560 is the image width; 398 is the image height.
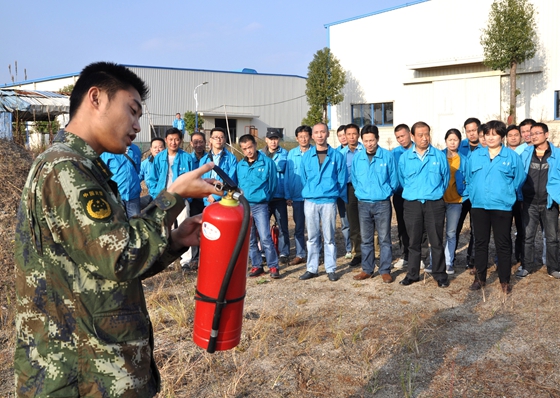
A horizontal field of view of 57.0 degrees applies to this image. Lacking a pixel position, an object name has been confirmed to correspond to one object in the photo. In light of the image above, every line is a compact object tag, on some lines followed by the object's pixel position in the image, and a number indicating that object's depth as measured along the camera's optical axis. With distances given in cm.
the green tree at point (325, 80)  2714
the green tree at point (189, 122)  3600
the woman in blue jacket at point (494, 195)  609
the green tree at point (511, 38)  1994
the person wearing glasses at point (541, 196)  671
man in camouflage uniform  156
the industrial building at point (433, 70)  2136
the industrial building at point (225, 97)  3991
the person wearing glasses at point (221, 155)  741
